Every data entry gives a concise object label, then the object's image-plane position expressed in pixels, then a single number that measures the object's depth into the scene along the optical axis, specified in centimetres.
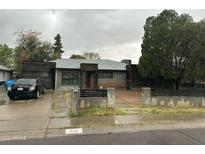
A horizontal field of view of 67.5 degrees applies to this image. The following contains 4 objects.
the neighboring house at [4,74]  2183
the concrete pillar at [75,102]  635
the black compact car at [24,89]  1019
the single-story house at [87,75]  1725
